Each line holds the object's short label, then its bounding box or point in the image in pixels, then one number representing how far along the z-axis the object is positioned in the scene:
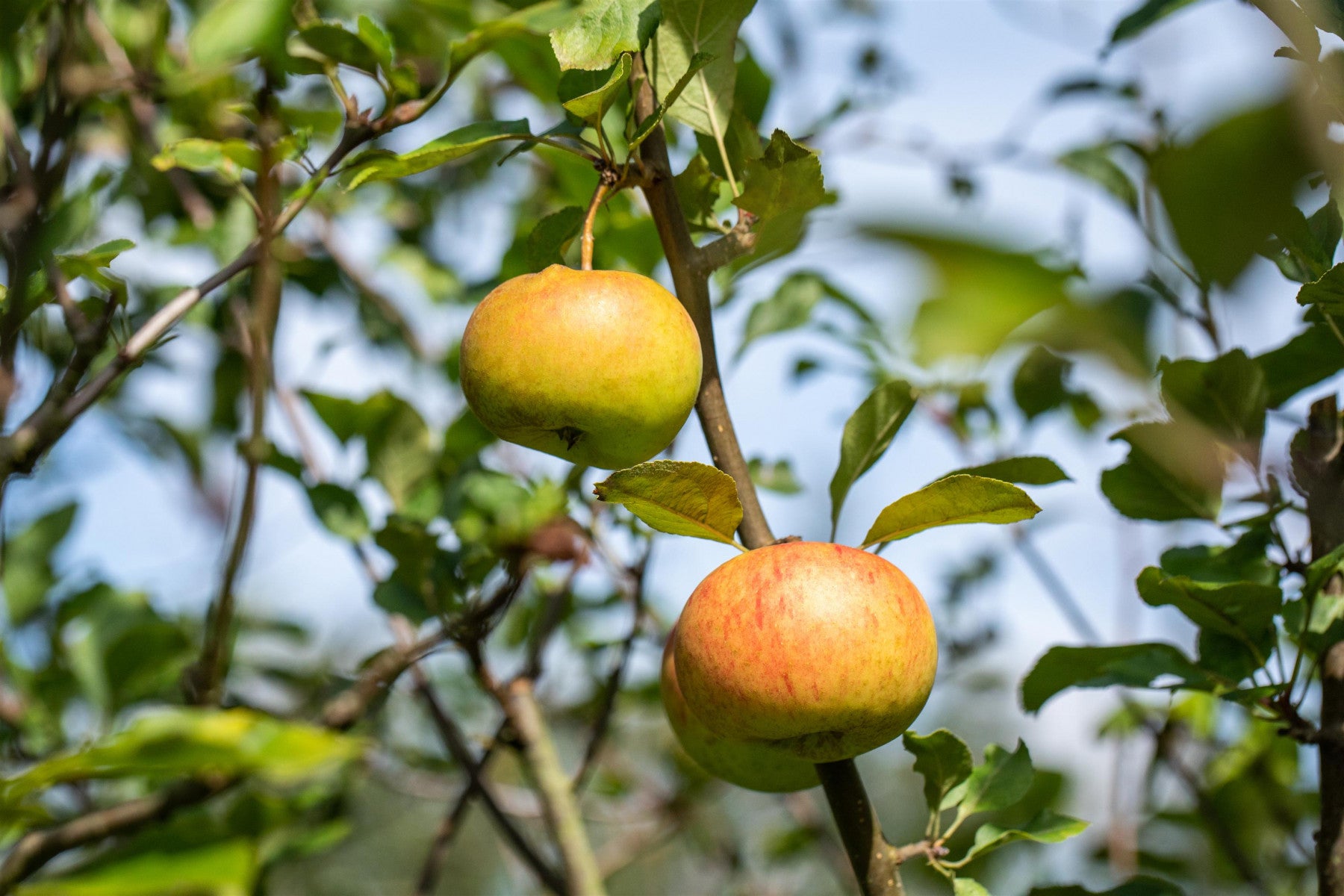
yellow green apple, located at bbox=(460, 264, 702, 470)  1.16
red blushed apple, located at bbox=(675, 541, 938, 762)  1.14
